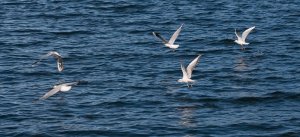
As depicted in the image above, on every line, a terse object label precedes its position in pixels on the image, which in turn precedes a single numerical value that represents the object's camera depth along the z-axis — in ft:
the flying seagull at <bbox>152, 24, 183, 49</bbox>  126.21
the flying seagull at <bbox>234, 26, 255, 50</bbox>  138.25
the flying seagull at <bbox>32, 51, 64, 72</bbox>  112.11
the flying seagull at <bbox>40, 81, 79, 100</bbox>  104.88
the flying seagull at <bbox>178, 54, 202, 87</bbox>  111.55
